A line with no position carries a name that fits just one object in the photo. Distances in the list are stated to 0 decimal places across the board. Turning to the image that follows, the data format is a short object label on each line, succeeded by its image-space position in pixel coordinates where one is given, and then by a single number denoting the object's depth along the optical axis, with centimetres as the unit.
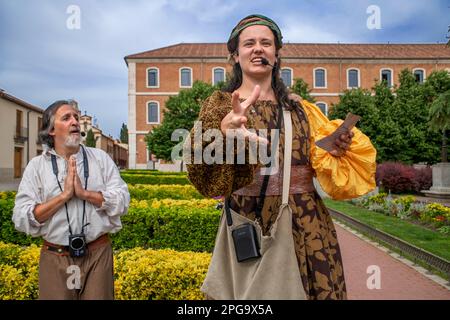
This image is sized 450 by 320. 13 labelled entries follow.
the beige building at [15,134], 3121
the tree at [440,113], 1089
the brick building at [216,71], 4306
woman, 174
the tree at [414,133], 2667
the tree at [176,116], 3161
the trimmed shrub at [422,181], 2105
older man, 240
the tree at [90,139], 4417
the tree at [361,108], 2680
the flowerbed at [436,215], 1011
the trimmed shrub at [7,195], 931
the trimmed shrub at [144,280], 379
